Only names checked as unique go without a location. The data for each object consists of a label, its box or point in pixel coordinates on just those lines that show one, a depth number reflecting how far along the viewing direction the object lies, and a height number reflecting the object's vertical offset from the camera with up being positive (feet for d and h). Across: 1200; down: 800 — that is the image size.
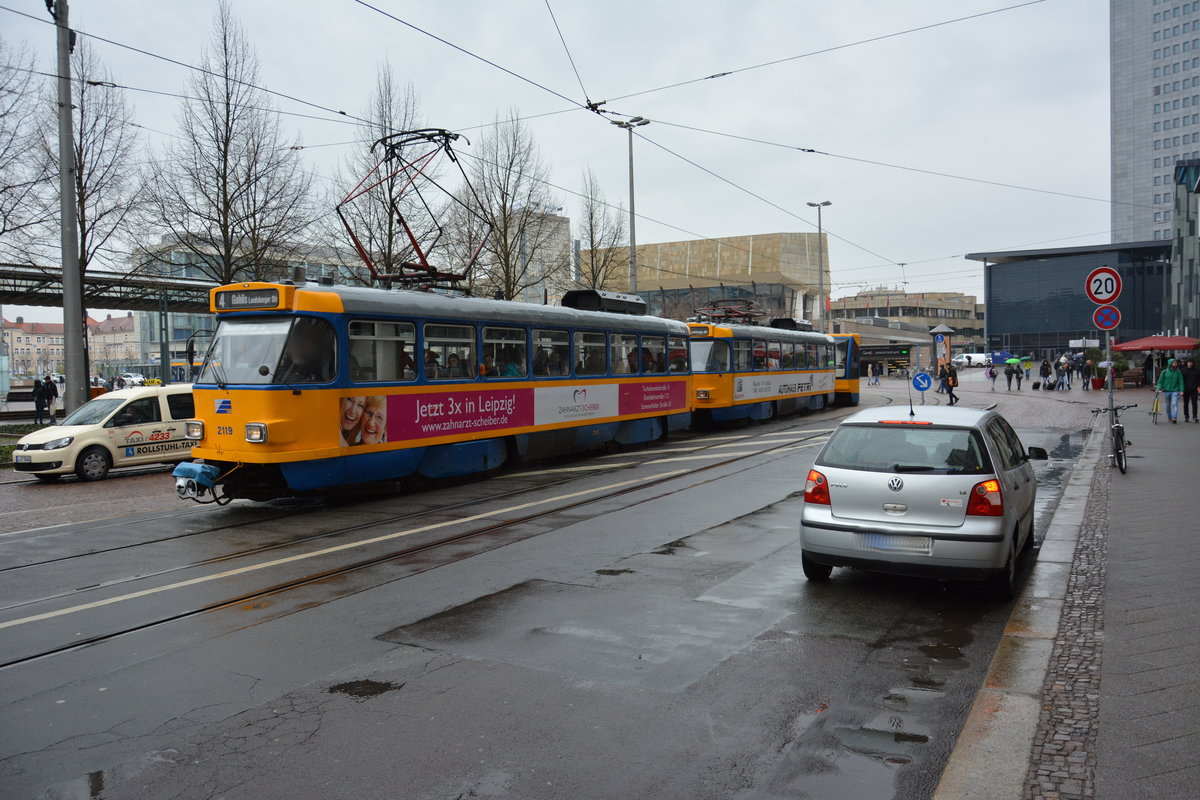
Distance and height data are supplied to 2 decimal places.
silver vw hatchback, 21.76 -3.20
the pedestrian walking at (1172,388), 76.13 -1.59
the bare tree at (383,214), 87.81 +17.90
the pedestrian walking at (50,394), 95.90 -0.21
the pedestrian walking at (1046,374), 143.64 -0.32
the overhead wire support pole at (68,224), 55.16 +10.66
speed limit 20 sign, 46.85 +4.56
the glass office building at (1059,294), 296.71 +27.30
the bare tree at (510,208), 102.58 +20.81
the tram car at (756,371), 80.69 +0.69
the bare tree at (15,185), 61.16 +14.97
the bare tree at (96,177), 72.79 +17.88
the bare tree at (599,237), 127.54 +21.37
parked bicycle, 45.85 -3.91
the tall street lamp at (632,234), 100.81 +17.20
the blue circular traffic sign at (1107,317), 48.08 +2.92
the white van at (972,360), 298.76 +4.63
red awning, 122.42 +3.74
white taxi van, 52.03 -2.79
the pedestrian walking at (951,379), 111.86 -0.64
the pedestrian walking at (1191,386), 76.84 -1.47
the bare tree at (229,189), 75.51 +17.34
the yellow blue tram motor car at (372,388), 36.94 -0.13
